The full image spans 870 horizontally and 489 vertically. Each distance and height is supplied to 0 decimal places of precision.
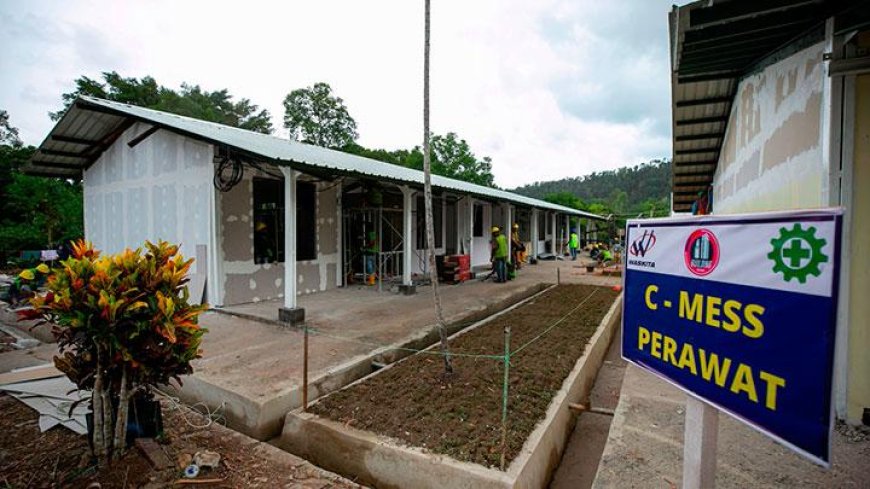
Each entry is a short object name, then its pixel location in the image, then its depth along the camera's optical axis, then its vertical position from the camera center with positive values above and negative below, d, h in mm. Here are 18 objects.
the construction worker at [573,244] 23766 -563
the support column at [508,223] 15992 +457
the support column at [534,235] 19898 -37
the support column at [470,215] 13562 +625
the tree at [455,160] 44594 +8338
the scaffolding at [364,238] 11219 -232
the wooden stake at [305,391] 3841 -1498
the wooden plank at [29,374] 4715 -1714
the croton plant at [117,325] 2816 -657
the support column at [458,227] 16078 +278
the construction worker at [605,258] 16906 -983
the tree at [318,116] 42312 +12377
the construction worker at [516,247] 14734 -473
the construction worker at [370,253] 11375 -556
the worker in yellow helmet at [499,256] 12086 -662
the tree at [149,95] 25203 +9294
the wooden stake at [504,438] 2823 -1439
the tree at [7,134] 26734 +6581
